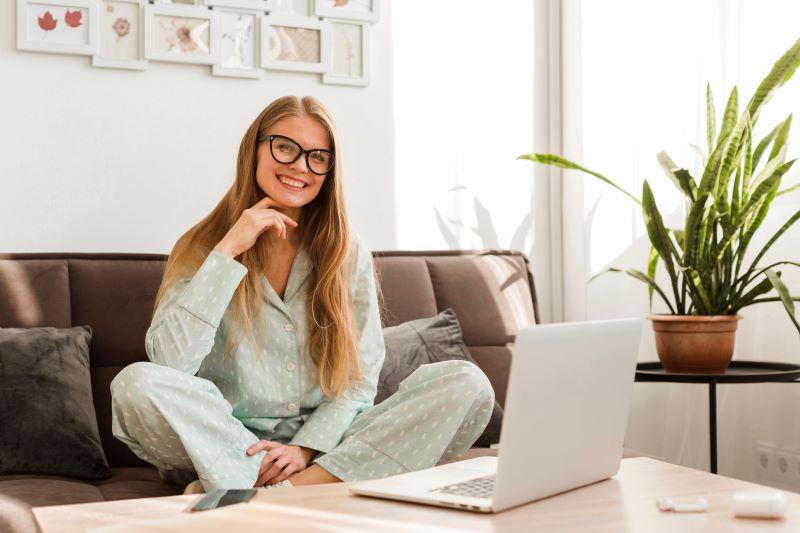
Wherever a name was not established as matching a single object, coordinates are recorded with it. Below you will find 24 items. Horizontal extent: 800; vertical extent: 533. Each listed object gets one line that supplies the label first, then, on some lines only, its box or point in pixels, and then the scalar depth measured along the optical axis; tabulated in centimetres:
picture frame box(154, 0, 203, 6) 285
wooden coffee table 111
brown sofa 202
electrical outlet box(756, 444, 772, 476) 271
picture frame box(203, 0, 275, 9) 291
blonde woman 187
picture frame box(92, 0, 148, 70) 278
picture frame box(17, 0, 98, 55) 268
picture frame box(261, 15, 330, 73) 297
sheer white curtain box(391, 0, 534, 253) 322
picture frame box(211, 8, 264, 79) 292
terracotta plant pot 253
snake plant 250
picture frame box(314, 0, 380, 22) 305
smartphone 120
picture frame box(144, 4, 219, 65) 282
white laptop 116
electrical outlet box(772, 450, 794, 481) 264
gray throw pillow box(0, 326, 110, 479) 210
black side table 239
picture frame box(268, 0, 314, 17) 301
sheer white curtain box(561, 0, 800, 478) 272
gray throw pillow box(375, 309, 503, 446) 249
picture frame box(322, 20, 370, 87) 308
